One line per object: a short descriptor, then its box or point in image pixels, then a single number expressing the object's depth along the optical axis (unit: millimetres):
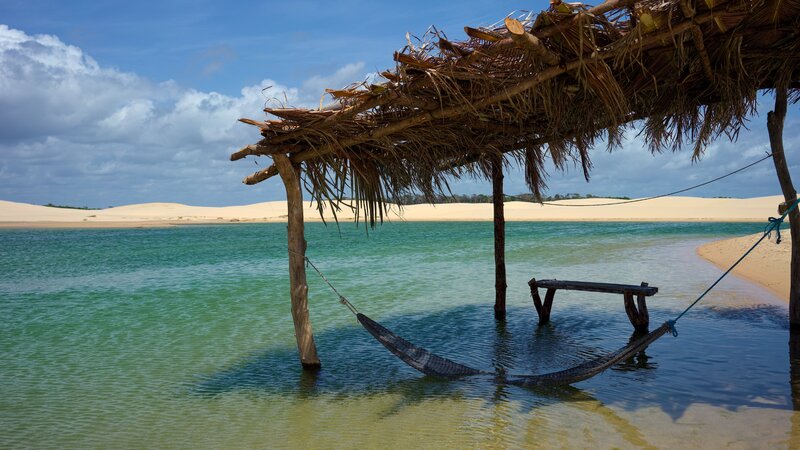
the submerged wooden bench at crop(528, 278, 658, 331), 6546
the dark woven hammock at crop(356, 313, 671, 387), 4484
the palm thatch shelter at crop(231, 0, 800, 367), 4145
